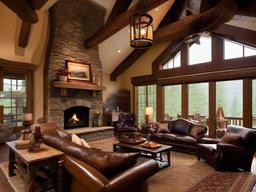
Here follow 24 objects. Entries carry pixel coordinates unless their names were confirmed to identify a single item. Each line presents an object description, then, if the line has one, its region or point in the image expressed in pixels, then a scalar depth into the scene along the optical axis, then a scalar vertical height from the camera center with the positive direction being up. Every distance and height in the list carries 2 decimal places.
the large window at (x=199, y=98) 6.57 -0.07
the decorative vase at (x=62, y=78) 5.79 +0.59
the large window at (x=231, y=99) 5.83 -0.08
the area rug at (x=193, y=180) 2.95 -1.49
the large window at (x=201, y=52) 6.45 +1.64
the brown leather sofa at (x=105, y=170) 1.79 -0.80
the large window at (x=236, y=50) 5.53 +1.45
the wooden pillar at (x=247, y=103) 5.47 -0.19
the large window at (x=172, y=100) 7.27 -0.14
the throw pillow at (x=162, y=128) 5.57 -0.96
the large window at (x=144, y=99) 8.20 -0.11
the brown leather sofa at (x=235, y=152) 3.61 -1.09
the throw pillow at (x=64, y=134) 3.35 -0.72
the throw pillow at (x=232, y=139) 3.68 -0.87
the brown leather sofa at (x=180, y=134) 4.80 -1.06
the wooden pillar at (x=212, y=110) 6.23 -0.46
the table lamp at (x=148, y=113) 5.15 -0.46
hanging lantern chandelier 3.38 +1.28
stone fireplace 5.73 +1.66
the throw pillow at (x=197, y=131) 4.87 -0.93
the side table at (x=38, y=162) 2.25 -0.82
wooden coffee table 3.68 -1.14
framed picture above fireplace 6.18 +0.91
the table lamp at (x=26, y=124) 3.06 -0.50
